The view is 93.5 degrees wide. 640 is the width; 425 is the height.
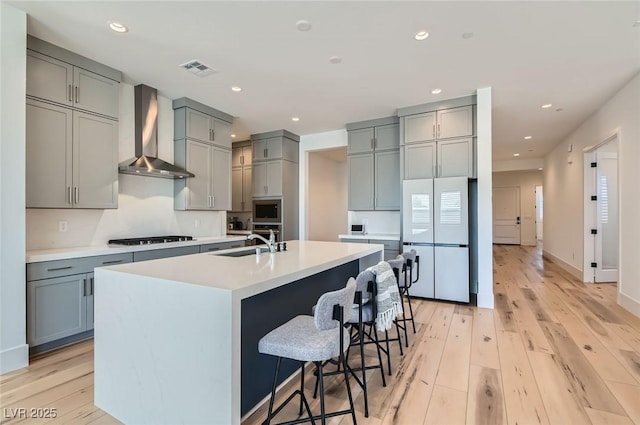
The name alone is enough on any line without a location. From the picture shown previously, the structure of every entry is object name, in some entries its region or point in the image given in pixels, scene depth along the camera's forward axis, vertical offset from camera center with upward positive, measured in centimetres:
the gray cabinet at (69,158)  282 +55
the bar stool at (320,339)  146 -66
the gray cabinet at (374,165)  511 +82
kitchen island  138 -65
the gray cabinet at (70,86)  281 +129
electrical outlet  321 -15
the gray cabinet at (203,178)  434 +53
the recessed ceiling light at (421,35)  272 +161
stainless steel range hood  371 +97
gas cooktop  347 -35
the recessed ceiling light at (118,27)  261 +163
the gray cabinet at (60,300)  259 -81
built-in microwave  599 +2
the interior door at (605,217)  524 -9
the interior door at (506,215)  1114 -12
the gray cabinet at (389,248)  482 -58
